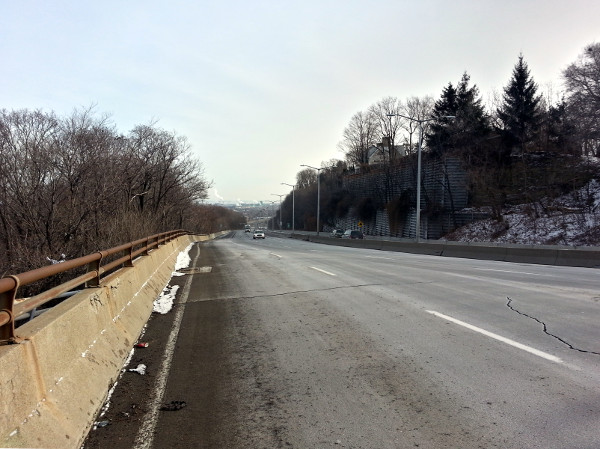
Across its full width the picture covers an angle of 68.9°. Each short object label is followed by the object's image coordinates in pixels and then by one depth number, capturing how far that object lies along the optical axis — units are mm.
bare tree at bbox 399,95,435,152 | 77375
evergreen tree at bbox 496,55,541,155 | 47156
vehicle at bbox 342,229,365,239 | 65044
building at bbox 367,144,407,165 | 82906
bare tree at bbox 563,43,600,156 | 36000
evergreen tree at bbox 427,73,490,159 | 49688
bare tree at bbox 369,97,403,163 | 85562
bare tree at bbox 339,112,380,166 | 97688
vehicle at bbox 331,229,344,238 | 73938
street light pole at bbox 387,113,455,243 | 32472
